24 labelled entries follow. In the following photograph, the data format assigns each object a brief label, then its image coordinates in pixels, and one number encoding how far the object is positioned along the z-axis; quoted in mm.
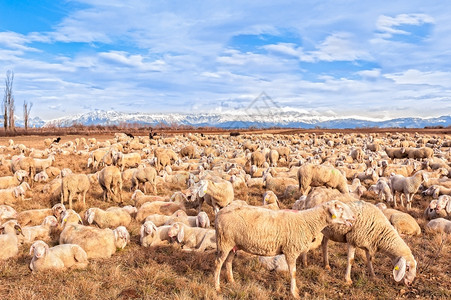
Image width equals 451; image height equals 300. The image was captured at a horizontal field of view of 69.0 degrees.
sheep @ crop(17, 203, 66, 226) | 9923
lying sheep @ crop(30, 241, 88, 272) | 6535
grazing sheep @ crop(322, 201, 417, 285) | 6255
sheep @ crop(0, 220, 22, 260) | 7312
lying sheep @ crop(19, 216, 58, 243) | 8464
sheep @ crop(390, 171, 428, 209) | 11375
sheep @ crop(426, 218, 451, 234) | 8453
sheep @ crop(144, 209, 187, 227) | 9606
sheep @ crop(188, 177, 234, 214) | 9828
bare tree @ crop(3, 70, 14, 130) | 78938
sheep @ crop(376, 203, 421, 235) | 8469
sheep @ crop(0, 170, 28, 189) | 14398
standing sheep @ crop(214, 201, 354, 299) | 5910
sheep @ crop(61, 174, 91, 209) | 12084
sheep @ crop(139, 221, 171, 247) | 8167
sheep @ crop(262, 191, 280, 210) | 11080
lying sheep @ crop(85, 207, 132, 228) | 9500
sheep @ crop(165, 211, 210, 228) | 8930
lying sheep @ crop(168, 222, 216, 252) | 7914
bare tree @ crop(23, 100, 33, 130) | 84788
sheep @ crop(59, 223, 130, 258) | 7570
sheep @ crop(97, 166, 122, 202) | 13180
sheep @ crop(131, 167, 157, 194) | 14242
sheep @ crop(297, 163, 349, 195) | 11938
